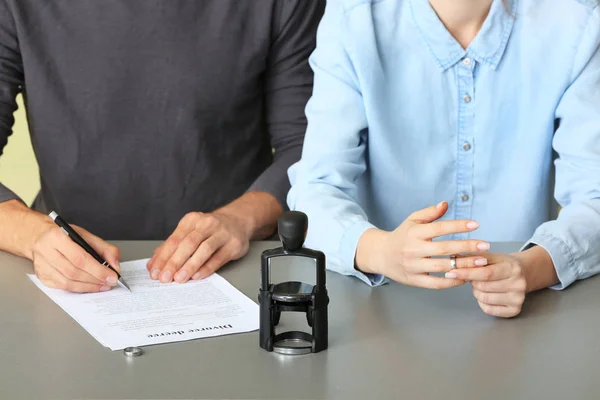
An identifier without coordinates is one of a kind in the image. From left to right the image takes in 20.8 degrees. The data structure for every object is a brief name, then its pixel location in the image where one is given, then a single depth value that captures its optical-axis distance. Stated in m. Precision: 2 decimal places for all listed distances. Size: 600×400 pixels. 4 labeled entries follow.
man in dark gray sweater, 3.01
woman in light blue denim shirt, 2.58
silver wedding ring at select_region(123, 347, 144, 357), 2.05
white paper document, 2.12
